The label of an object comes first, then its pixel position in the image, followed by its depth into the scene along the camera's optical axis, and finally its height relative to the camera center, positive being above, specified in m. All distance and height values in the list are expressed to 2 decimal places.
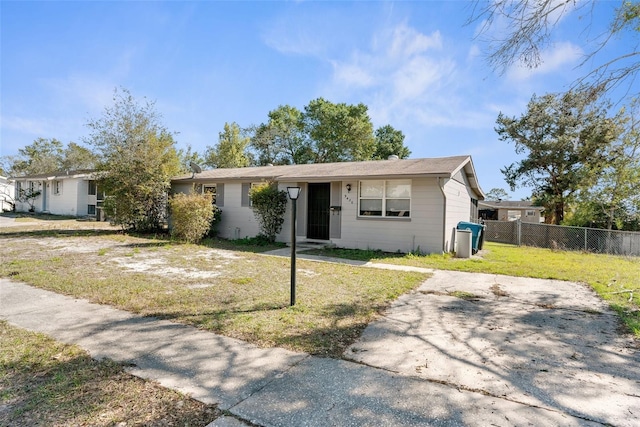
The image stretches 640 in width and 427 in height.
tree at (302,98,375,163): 31.11 +8.29
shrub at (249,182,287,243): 11.51 +0.33
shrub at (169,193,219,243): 10.91 -0.04
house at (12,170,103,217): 22.16 +1.29
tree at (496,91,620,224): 19.94 +4.87
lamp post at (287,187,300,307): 4.32 -0.34
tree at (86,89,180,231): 13.05 +2.25
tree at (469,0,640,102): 4.74 +2.90
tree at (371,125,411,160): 34.28 +8.19
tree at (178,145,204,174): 23.42 +4.62
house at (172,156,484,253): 9.66 +0.53
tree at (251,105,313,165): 34.28 +8.46
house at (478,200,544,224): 32.88 +1.13
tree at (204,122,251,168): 29.47 +6.30
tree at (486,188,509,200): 64.99 +5.88
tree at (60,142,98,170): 42.42 +7.02
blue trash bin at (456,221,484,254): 10.84 -0.34
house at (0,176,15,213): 26.92 +1.51
